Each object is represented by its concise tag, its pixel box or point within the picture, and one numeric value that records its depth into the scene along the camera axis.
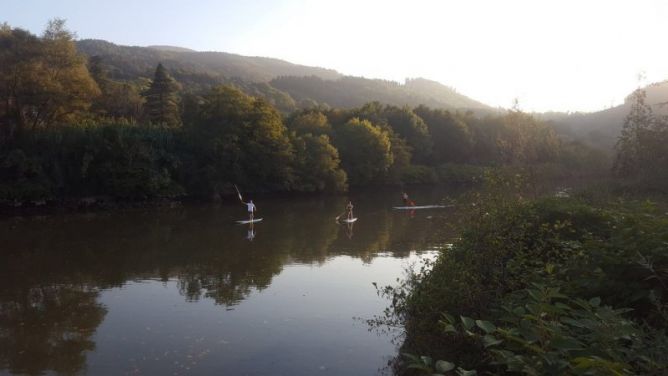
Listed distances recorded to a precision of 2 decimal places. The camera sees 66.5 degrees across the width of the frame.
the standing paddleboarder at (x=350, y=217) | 31.46
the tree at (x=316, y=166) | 49.94
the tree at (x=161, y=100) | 60.09
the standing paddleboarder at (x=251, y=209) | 28.81
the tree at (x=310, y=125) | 58.88
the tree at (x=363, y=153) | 58.88
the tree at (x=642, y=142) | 15.90
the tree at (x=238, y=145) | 44.94
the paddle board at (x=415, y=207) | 37.36
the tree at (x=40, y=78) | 37.59
